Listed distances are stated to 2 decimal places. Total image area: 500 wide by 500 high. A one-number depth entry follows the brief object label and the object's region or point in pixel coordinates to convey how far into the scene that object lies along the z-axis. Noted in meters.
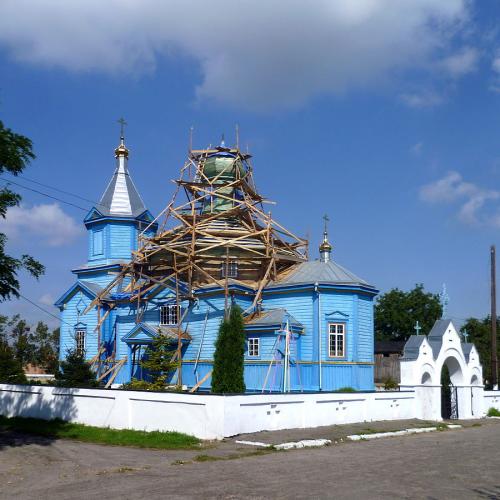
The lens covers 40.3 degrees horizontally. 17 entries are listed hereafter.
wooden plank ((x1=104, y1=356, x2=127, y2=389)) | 29.66
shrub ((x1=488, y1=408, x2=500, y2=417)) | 26.03
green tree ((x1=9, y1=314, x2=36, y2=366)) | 51.75
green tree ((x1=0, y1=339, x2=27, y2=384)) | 28.43
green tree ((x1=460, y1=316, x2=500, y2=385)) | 41.14
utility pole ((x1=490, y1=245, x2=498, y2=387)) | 30.91
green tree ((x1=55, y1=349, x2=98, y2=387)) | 25.92
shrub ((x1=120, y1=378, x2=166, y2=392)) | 24.48
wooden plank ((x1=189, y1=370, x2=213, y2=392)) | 26.62
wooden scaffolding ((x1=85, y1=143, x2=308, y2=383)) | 29.00
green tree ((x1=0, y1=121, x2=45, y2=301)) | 13.36
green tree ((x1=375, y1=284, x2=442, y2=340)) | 58.88
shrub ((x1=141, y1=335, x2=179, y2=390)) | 27.08
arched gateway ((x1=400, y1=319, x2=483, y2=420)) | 22.66
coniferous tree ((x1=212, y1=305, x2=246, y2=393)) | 18.89
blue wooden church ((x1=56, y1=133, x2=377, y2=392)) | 27.00
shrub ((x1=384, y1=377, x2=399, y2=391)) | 32.90
